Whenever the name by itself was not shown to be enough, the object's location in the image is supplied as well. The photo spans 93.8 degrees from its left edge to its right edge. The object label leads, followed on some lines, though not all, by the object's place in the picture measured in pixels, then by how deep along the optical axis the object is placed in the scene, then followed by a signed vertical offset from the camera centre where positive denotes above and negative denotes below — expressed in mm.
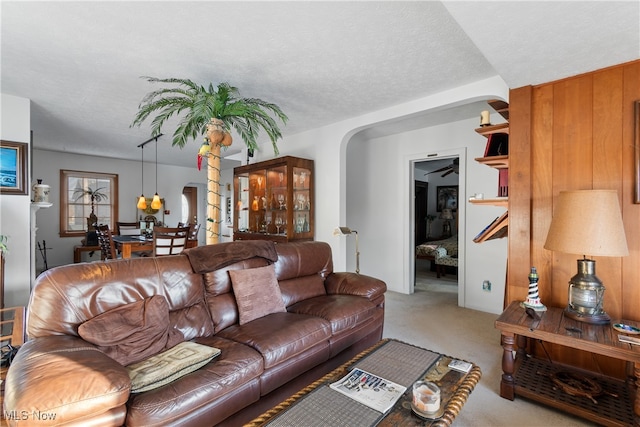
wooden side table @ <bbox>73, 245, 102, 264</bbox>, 6055 -784
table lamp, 1757 -137
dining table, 4180 -481
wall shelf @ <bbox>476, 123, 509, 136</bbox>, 2501 +723
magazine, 1323 -831
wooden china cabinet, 4234 +200
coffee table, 1209 -835
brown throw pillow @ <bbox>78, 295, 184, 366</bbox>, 1567 -656
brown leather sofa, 1168 -711
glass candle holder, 1242 -780
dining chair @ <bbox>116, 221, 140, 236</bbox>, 6246 -354
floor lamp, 3216 -194
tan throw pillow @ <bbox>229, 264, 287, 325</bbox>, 2207 -619
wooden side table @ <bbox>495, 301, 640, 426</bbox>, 1648 -1085
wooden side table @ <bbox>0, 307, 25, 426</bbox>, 1453 -782
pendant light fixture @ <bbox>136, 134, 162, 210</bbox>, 5307 +179
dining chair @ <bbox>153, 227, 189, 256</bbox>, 3803 -359
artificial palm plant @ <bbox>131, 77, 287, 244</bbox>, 2557 +841
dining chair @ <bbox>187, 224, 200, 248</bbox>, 4917 -437
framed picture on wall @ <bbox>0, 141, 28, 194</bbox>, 3199 +473
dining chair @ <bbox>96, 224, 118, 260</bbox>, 4285 -476
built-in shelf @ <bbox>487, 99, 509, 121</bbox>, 2615 +965
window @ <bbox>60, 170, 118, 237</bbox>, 6234 +257
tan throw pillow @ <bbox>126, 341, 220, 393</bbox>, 1400 -788
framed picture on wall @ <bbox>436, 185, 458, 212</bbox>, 7824 +441
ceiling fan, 5033 +822
